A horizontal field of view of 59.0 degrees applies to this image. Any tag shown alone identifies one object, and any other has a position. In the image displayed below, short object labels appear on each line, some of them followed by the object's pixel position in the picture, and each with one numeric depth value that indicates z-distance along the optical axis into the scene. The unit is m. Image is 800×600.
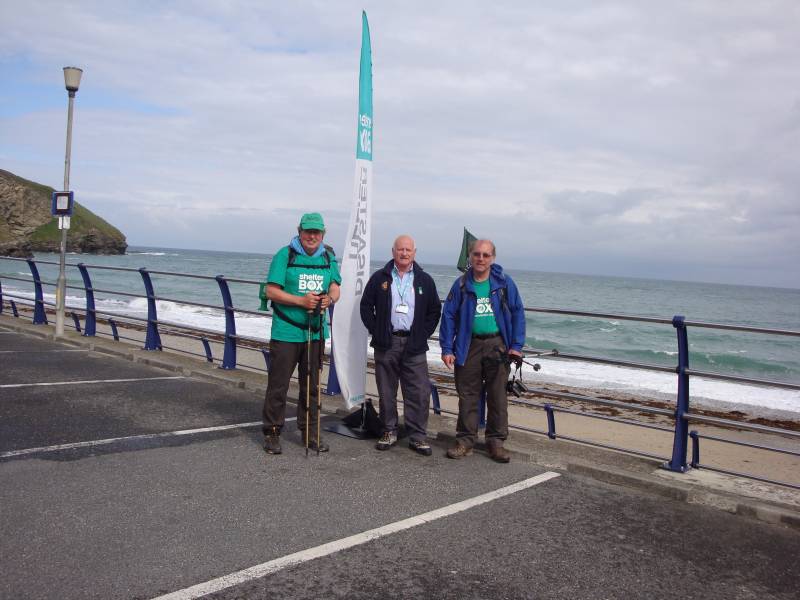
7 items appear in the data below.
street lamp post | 11.94
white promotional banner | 6.49
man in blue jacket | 5.71
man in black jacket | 5.87
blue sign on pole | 11.88
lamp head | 12.00
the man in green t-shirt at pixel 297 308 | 5.62
